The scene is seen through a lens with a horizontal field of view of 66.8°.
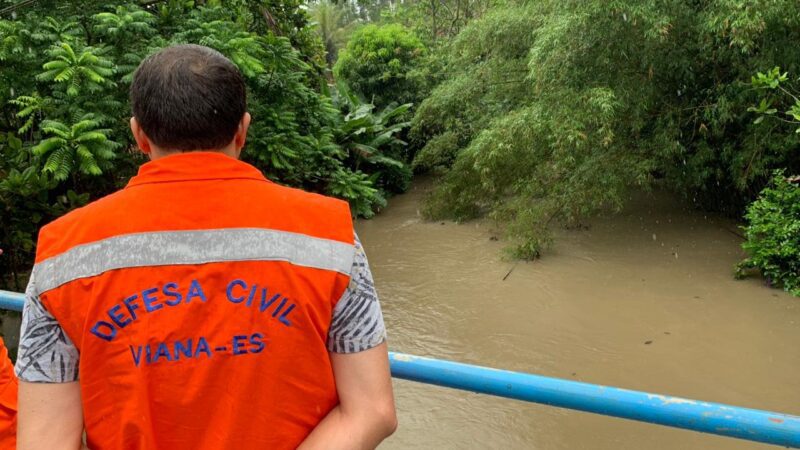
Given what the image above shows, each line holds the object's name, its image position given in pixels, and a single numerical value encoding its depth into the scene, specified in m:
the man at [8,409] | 1.56
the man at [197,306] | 0.88
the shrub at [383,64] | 13.47
